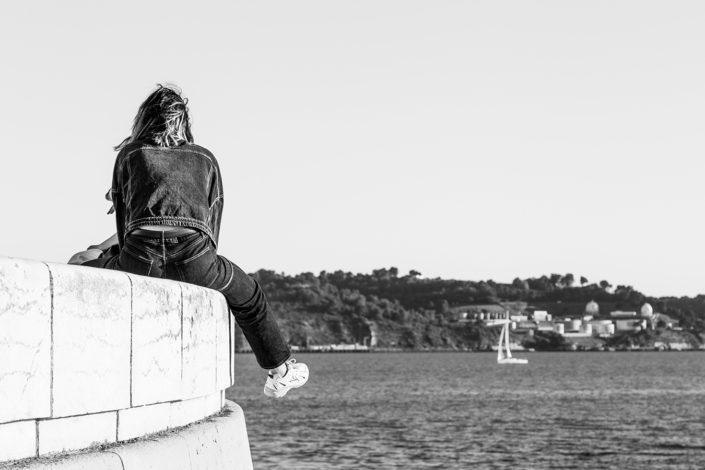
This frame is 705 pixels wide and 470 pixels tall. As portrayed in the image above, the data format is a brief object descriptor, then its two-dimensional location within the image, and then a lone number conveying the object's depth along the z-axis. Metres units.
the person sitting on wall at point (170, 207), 5.55
